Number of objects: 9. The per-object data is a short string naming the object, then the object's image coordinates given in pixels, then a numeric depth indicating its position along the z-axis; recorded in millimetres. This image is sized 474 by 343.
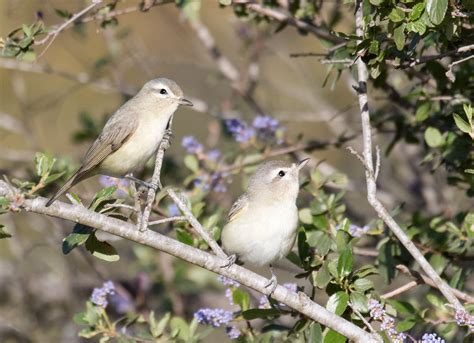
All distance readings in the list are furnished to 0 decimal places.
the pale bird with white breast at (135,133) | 8500
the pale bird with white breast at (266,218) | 7211
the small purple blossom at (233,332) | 7039
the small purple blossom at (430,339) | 5423
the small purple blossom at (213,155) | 9062
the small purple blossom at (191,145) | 9055
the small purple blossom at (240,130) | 9078
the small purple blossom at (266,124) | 8961
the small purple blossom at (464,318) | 5621
